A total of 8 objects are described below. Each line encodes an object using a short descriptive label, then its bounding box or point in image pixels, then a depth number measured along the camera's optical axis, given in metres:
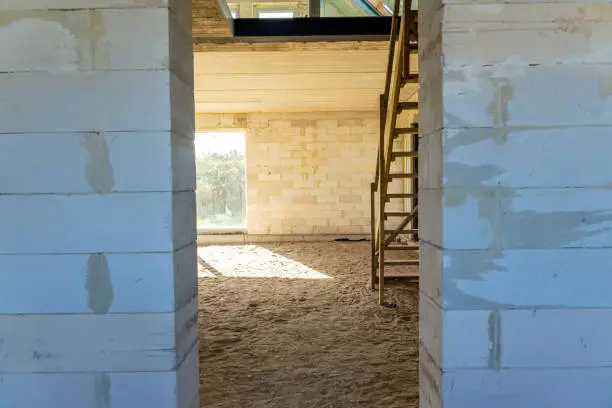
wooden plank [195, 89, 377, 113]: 7.87
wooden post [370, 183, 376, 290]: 5.26
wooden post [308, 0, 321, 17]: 4.55
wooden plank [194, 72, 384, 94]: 6.38
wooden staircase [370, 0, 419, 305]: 3.97
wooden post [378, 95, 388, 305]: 4.85
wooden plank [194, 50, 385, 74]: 5.21
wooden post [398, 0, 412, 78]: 3.87
